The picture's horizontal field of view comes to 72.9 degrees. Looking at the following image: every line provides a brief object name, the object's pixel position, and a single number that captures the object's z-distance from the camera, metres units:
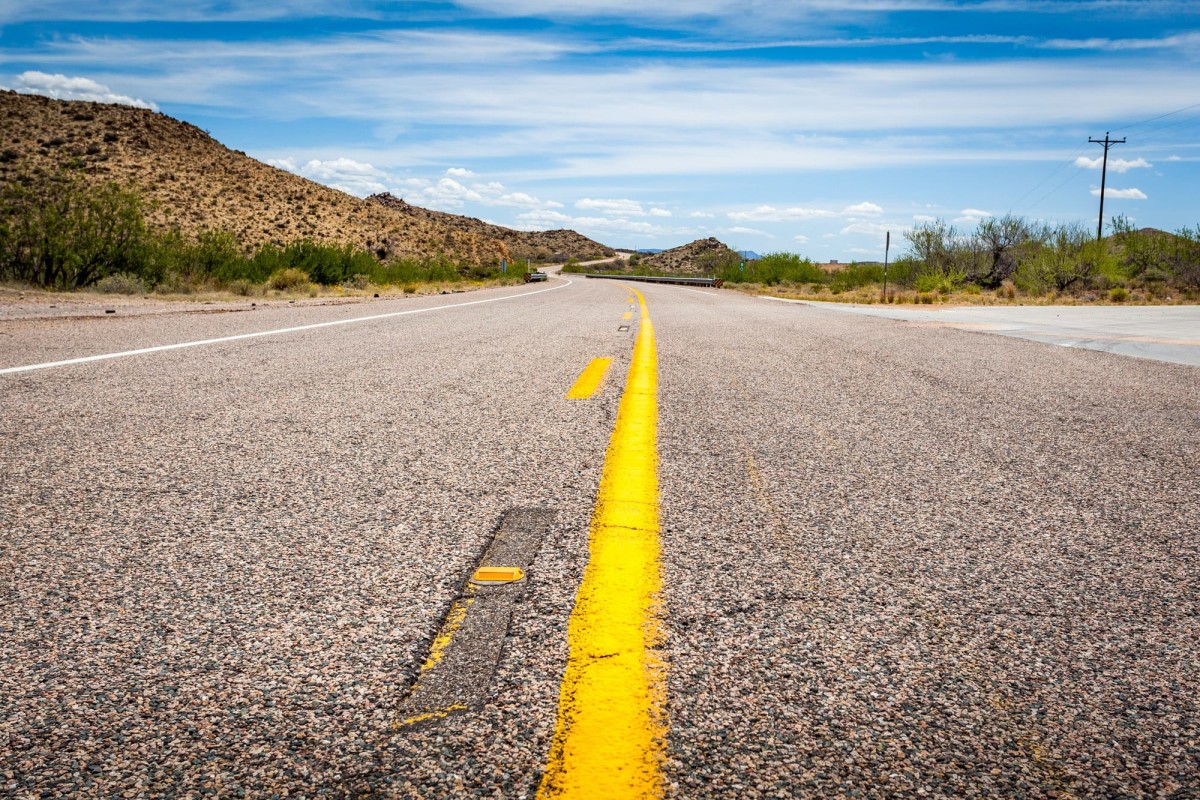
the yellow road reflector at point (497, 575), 2.06
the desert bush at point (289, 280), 21.97
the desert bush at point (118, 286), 16.78
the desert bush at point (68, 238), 16.80
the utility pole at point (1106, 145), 49.14
